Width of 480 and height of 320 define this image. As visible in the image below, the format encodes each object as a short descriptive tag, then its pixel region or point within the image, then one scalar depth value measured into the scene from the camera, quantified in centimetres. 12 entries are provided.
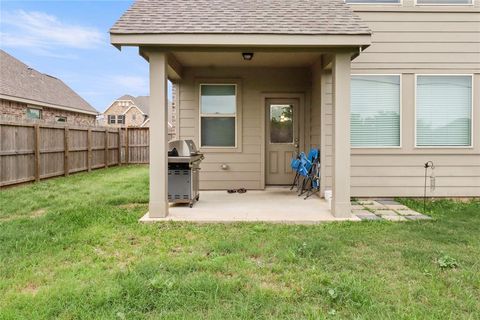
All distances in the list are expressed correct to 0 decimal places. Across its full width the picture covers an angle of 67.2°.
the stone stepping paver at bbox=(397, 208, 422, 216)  574
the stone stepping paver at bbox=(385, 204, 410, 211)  621
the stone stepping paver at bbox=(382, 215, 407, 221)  537
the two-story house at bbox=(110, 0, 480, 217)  527
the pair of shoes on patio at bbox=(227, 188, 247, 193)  784
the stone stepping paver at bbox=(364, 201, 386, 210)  630
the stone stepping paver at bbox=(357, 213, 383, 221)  533
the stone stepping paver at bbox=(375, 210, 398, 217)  574
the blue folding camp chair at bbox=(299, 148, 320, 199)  709
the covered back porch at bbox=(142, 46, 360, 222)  536
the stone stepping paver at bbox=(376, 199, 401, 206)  667
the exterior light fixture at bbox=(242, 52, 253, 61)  570
